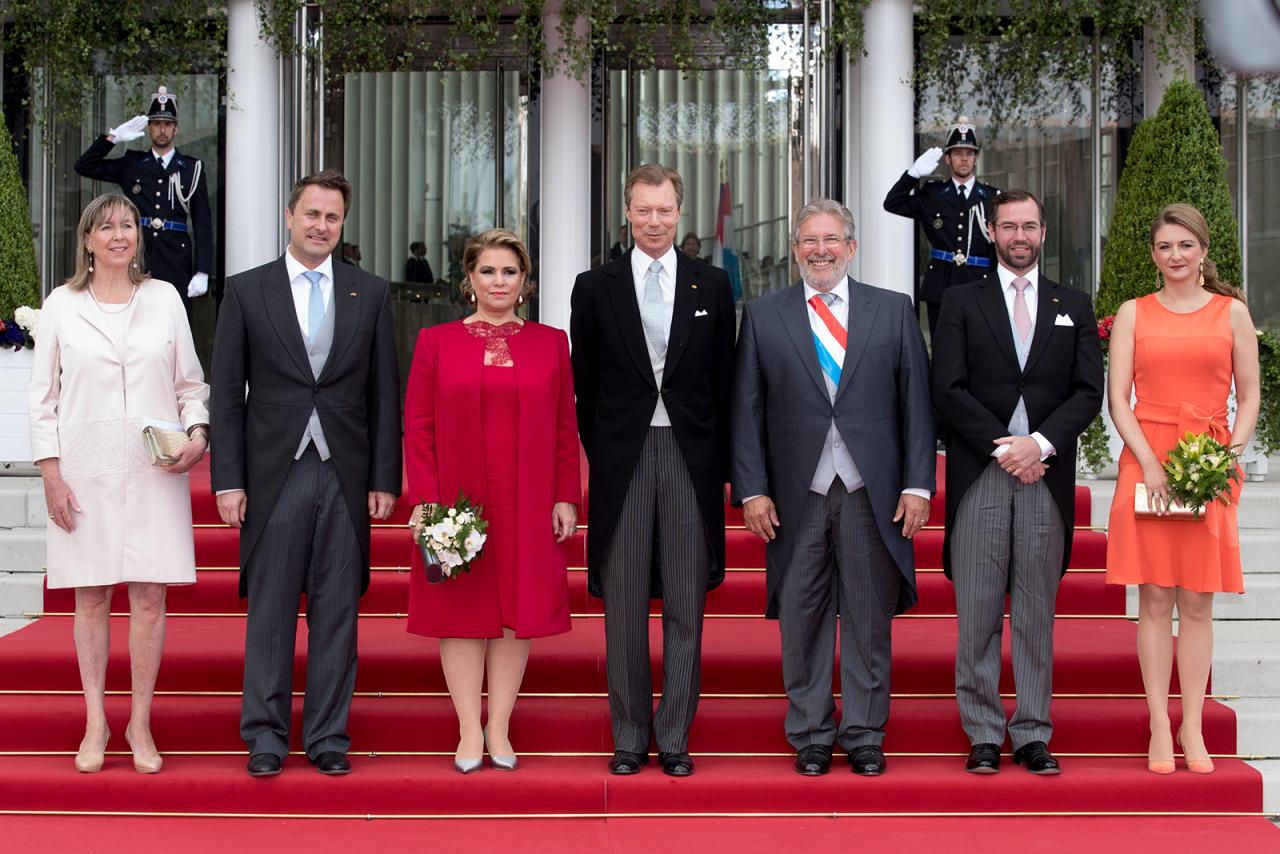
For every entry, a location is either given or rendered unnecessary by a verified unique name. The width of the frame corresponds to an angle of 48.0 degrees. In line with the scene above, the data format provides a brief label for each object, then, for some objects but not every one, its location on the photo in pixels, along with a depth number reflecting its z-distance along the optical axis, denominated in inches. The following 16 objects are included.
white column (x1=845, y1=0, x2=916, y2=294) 338.0
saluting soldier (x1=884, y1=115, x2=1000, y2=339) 310.5
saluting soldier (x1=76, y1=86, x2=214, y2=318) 329.1
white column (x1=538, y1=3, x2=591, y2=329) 359.6
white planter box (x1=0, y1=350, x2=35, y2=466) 282.8
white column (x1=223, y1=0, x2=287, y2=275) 341.7
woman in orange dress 183.0
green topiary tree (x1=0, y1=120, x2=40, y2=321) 307.1
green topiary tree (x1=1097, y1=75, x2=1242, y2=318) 295.4
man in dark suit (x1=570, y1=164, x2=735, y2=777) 179.3
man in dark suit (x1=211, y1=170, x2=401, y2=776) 179.8
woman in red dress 179.5
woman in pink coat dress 179.9
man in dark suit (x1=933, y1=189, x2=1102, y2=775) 180.4
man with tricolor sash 180.7
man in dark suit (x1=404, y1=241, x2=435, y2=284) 383.6
